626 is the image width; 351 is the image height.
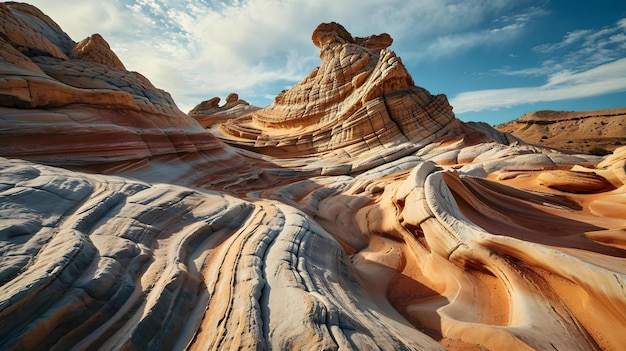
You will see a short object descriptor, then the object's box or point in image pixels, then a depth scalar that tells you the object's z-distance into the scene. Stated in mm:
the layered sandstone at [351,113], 12078
